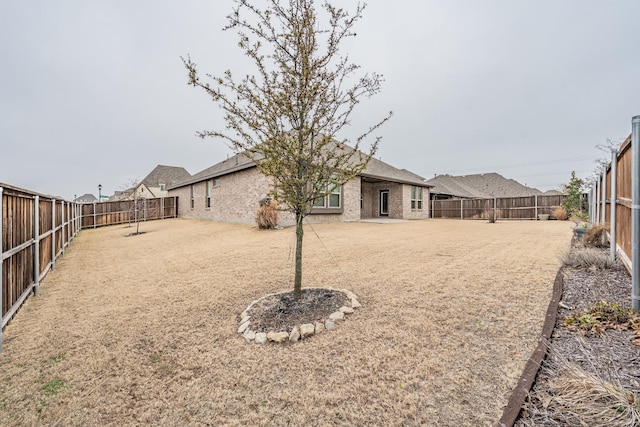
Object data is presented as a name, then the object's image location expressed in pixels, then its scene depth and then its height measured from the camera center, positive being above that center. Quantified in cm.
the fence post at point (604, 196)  620 +32
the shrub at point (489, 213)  2065 -20
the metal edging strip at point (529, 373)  170 -121
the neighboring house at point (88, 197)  6353 +326
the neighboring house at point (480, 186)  3085 +324
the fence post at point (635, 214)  294 -4
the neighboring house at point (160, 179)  3706 +447
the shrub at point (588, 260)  461 -86
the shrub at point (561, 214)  1754 -23
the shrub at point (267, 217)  1198 -27
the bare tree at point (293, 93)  326 +140
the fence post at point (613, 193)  462 +29
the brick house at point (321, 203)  1410 +95
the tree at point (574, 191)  1446 +101
